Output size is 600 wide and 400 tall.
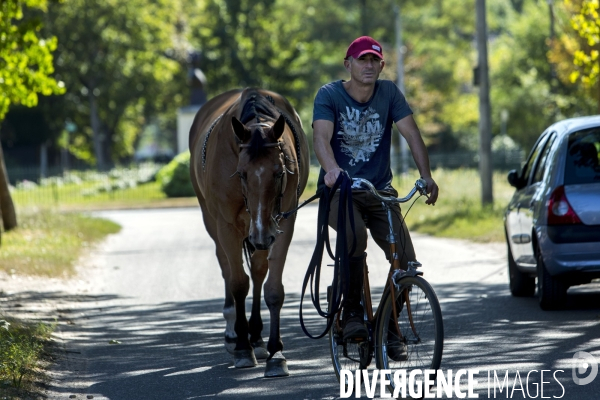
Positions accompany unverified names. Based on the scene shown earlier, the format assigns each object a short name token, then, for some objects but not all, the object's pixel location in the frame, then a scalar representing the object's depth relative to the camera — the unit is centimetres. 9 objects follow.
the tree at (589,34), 3139
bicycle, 1143
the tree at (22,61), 3416
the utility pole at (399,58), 9719
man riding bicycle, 1302
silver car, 1872
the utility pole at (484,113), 4494
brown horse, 1352
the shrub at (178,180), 8044
